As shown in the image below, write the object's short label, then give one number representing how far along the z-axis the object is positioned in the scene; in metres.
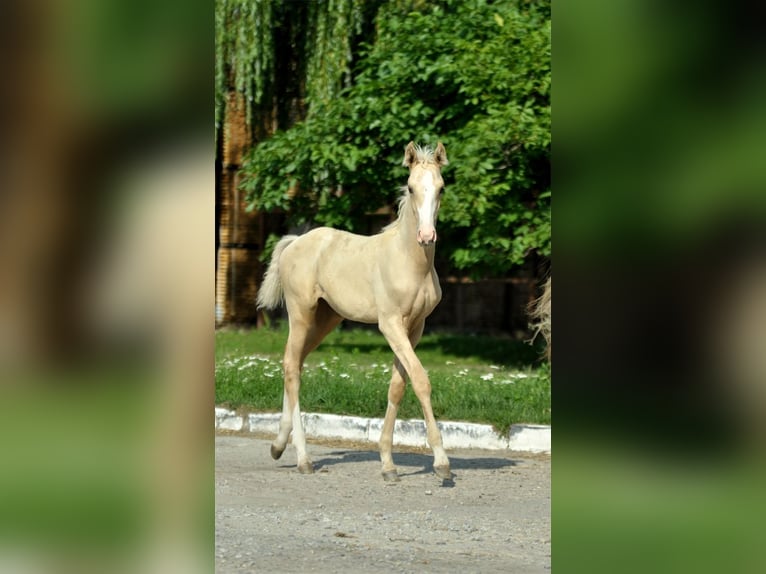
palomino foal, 13.57
